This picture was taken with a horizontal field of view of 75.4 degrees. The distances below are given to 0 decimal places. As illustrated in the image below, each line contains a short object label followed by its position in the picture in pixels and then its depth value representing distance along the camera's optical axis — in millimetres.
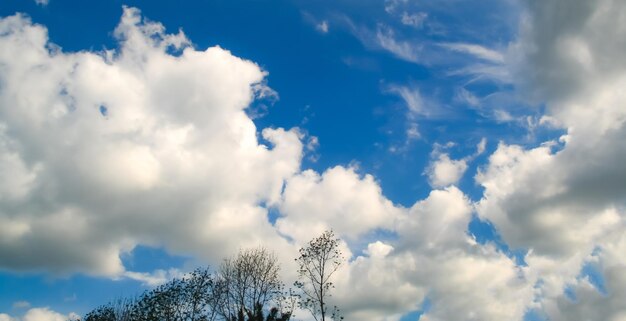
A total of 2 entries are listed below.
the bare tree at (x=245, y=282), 42472
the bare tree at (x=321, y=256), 42625
